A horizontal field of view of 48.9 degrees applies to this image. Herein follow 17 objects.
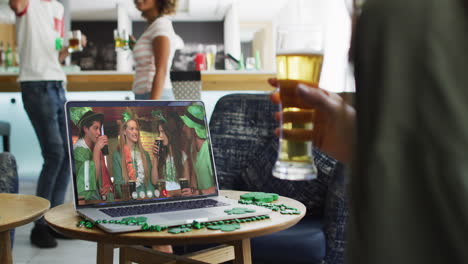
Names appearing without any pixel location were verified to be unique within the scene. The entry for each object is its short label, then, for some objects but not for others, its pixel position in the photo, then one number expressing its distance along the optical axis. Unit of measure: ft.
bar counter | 14.69
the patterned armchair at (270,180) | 6.03
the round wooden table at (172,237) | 3.56
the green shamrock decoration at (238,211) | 4.12
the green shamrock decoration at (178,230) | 3.64
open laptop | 4.38
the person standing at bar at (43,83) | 9.37
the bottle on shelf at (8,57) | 19.04
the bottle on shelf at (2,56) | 20.34
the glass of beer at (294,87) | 2.53
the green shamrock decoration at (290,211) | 4.28
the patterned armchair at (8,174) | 5.92
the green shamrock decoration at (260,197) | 4.78
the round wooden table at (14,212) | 4.12
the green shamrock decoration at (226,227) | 3.70
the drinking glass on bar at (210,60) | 19.84
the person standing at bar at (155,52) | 8.47
